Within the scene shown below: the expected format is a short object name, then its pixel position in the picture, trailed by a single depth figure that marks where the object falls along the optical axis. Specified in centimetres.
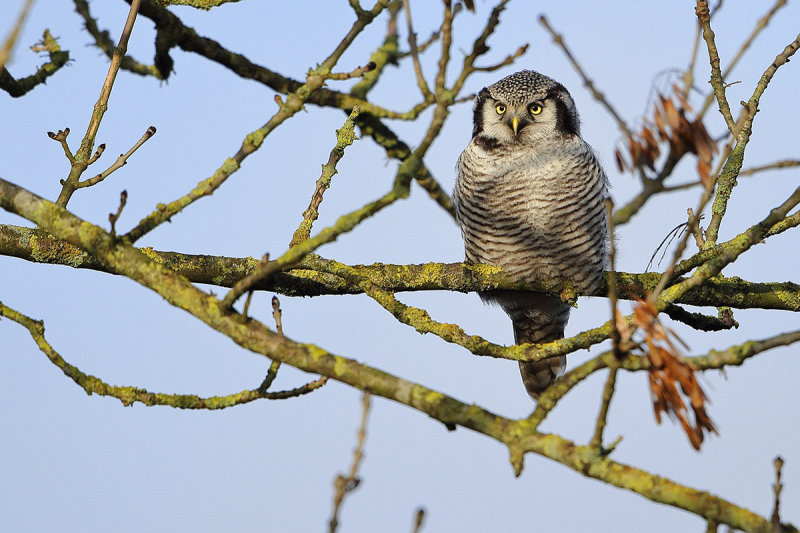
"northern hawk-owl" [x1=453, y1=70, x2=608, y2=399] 1166
